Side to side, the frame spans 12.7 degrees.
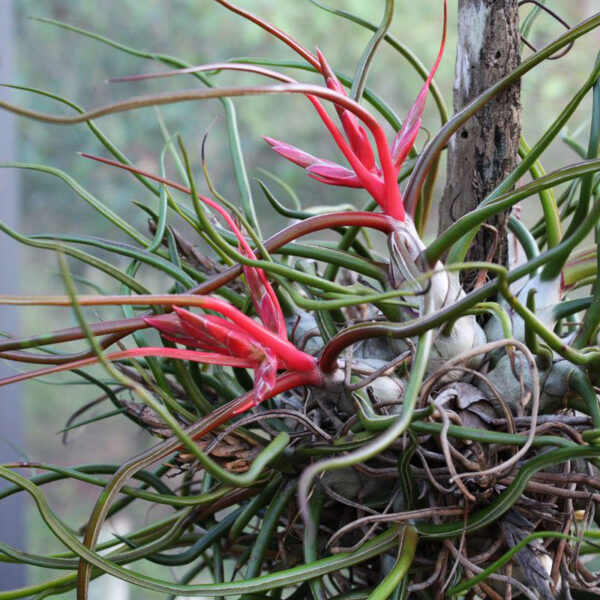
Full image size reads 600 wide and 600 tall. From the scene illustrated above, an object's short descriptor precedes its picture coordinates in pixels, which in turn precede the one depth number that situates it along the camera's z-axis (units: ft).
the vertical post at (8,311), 5.07
